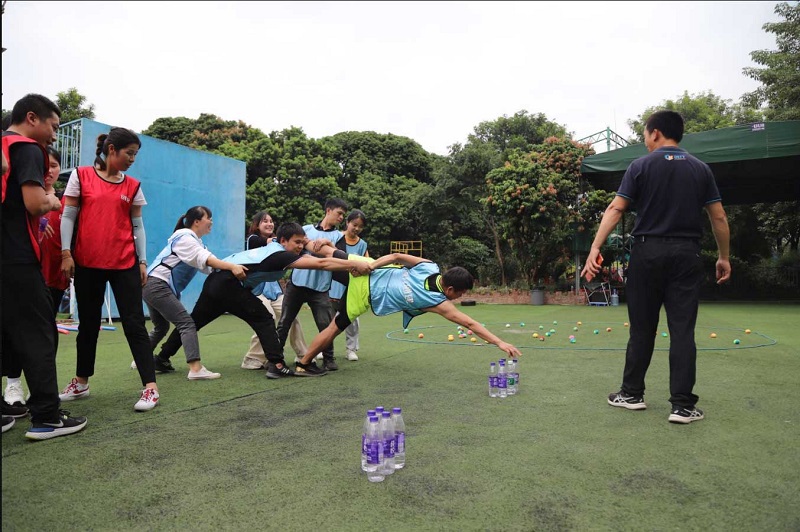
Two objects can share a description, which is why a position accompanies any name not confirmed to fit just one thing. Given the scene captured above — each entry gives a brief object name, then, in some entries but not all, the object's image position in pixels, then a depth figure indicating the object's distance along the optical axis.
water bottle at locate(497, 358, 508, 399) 4.70
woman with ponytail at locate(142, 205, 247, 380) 5.49
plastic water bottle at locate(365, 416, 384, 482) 2.88
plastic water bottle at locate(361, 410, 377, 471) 2.93
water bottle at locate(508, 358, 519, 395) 4.84
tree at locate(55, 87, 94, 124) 21.14
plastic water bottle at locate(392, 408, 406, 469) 3.09
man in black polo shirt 4.07
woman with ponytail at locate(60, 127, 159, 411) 4.15
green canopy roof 15.40
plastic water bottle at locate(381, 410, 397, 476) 2.95
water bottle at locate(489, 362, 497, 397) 4.78
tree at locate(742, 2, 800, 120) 21.02
